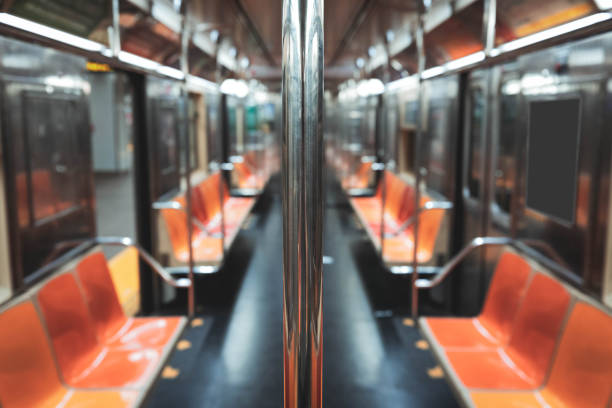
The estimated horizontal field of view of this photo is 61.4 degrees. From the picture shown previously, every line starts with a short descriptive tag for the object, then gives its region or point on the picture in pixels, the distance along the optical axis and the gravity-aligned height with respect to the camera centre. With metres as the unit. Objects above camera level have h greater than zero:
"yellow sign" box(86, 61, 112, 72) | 7.31 +1.03
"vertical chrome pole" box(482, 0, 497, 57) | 2.81 +0.60
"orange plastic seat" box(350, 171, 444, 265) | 4.70 -0.99
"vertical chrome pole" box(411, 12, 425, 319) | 3.75 -0.04
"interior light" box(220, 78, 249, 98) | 7.11 +0.68
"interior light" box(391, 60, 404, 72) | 5.28 +0.73
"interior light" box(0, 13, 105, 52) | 1.82 +0.42
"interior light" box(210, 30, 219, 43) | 5.12 +1.01
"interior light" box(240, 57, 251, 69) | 7.81 +1.14
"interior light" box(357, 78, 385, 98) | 7.19 +0.70
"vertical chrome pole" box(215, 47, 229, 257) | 4.59 +0.17
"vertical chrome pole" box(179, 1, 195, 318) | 3.70 +0.35
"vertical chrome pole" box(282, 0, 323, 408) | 0.86 -0.11
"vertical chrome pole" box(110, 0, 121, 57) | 2.67 +0.55
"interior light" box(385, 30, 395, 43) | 5.30 +1.05
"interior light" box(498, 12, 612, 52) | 1.88 +0.43
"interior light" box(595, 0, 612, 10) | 1.87 +0.48
